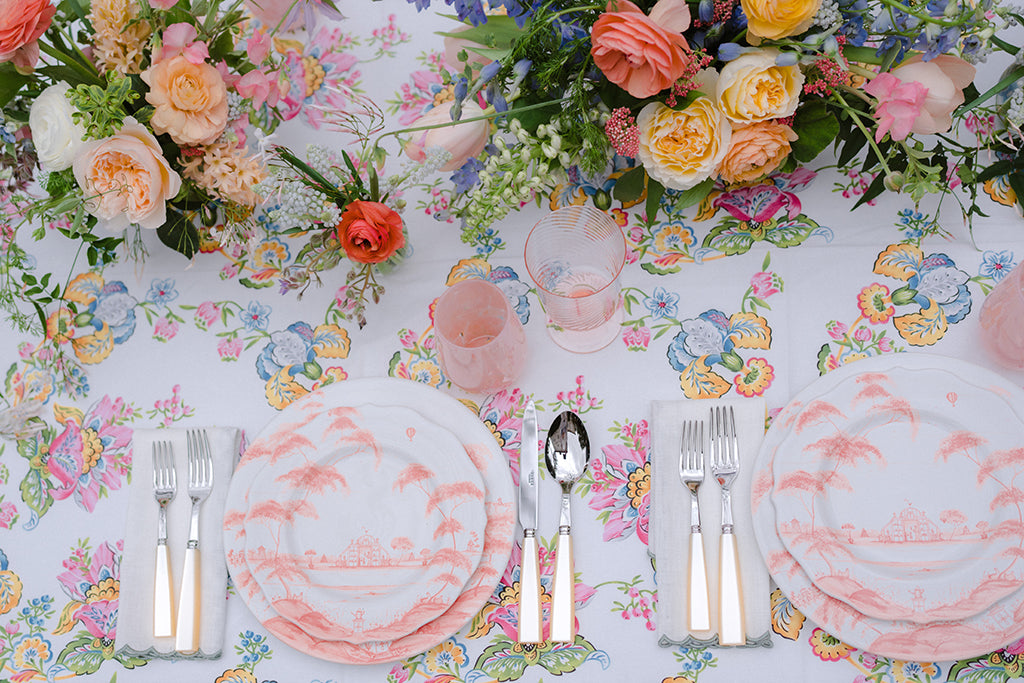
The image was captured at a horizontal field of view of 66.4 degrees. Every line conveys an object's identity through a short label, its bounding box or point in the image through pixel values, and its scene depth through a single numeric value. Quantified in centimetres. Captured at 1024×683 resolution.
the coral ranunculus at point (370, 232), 94
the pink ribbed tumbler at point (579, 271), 101
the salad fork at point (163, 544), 100
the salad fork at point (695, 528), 93
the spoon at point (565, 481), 95
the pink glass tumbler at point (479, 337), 96
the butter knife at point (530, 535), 95
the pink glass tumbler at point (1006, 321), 93
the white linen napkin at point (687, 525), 95
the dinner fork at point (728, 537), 92
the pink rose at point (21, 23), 92
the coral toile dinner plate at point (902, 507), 90
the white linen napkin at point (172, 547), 102
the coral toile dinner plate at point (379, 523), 97
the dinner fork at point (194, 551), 99
